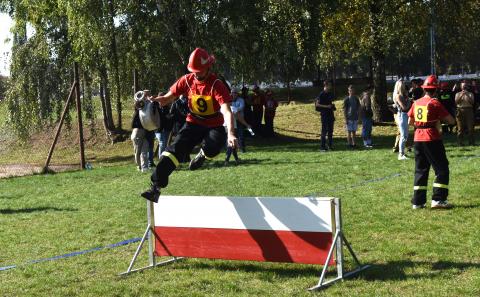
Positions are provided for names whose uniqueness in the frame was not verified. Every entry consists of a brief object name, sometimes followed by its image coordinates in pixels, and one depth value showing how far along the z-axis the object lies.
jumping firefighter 8.27
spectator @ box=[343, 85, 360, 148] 22.12
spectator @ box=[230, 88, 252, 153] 19.78
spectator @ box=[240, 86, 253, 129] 25.84
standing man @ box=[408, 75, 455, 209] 10.58
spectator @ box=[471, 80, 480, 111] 25.56
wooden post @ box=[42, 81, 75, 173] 21.63
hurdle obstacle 7.23
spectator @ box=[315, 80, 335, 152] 21.09
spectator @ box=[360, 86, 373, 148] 22.55
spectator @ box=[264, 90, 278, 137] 27.03
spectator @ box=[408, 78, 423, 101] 18.92
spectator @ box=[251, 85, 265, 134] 26.94
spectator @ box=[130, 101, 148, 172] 18.55
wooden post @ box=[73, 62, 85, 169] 21.92
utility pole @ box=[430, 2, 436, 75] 29.41
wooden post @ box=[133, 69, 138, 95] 24.22
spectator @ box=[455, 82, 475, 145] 20.61
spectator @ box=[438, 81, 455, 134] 24.83
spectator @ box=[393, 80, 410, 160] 16.80
